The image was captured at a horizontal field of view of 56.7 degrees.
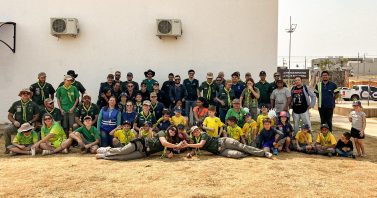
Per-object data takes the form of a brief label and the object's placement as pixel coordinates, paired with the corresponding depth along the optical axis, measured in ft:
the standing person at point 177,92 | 28.37
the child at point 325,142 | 23.31
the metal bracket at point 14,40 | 32.76
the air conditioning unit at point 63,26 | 32.14
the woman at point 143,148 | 21.30
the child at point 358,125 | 23.00
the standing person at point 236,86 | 27.73
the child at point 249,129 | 24.14
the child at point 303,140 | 24.00
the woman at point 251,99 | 26.91
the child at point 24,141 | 22.76
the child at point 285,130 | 23.84
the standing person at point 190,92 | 29.27
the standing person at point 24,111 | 24.40
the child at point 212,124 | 23.66
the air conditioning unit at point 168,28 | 33.06
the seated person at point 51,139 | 22.89
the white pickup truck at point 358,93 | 88.63
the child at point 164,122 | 24.03
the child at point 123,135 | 23.29
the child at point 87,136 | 23.21
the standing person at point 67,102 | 26.12
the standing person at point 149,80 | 29.86
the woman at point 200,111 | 25.89
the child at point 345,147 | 22.86
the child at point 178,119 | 24.35
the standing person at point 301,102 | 25.70
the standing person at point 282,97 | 26.32
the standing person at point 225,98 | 26.71
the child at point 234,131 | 23.71
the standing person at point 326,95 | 26.35
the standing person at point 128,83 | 28.60
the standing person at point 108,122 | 24.04
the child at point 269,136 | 23.27
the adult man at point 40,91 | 27.20
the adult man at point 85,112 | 25.43
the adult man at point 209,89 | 27.96
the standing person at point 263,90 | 27.89
